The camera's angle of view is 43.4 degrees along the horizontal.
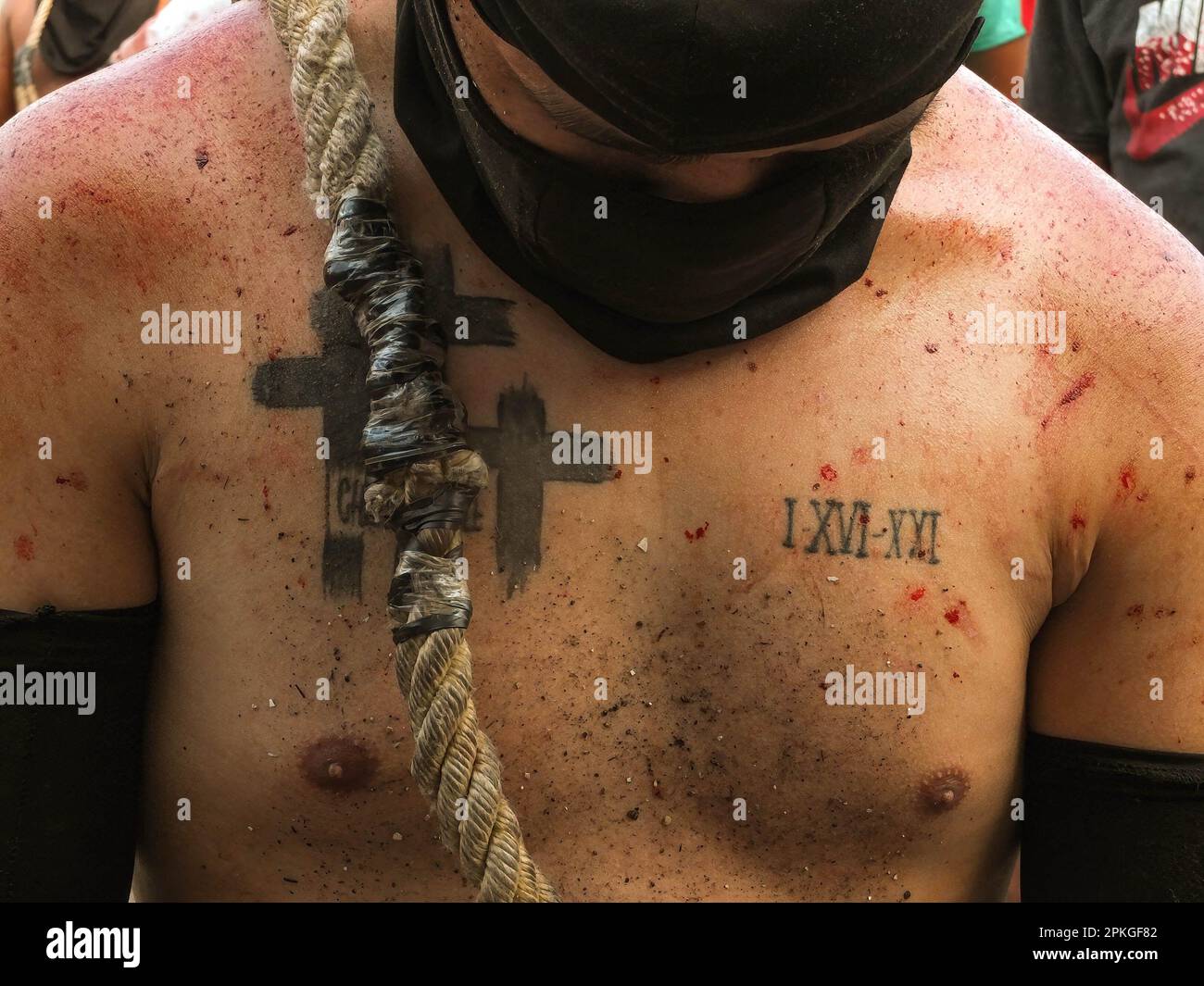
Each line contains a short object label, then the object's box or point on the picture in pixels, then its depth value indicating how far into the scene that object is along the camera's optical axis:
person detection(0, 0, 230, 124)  3.54
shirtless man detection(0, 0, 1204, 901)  1.36
